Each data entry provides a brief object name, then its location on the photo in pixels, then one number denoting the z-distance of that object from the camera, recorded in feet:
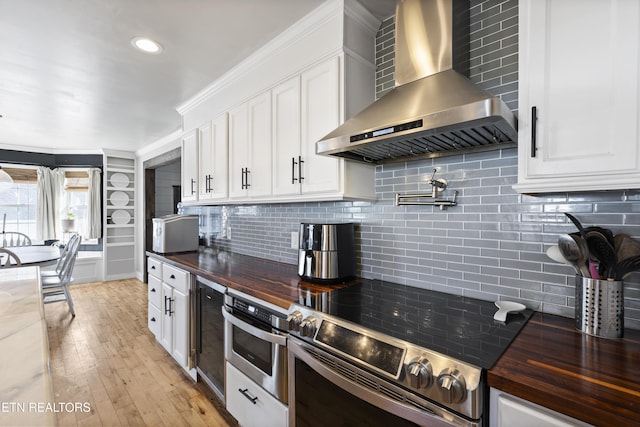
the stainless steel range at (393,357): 2.87
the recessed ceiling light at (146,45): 6.54
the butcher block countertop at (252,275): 5.27
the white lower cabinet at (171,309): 7.72
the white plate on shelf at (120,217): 19.18
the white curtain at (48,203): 17.90
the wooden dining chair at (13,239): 16.21
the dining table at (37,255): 10.47
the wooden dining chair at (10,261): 9.95
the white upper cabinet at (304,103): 5.56
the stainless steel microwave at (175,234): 9.86
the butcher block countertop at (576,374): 2.28
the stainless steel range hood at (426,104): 3.77
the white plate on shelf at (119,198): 19.15
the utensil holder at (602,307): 3.39
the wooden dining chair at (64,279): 12.84
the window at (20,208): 17.34
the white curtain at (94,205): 18.72
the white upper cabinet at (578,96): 3.01
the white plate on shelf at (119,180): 19.16
